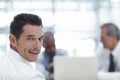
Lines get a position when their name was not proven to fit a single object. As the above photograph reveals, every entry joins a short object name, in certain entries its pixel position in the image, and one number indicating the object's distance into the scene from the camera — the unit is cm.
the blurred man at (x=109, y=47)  337
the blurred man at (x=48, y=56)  302
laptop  286
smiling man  145
